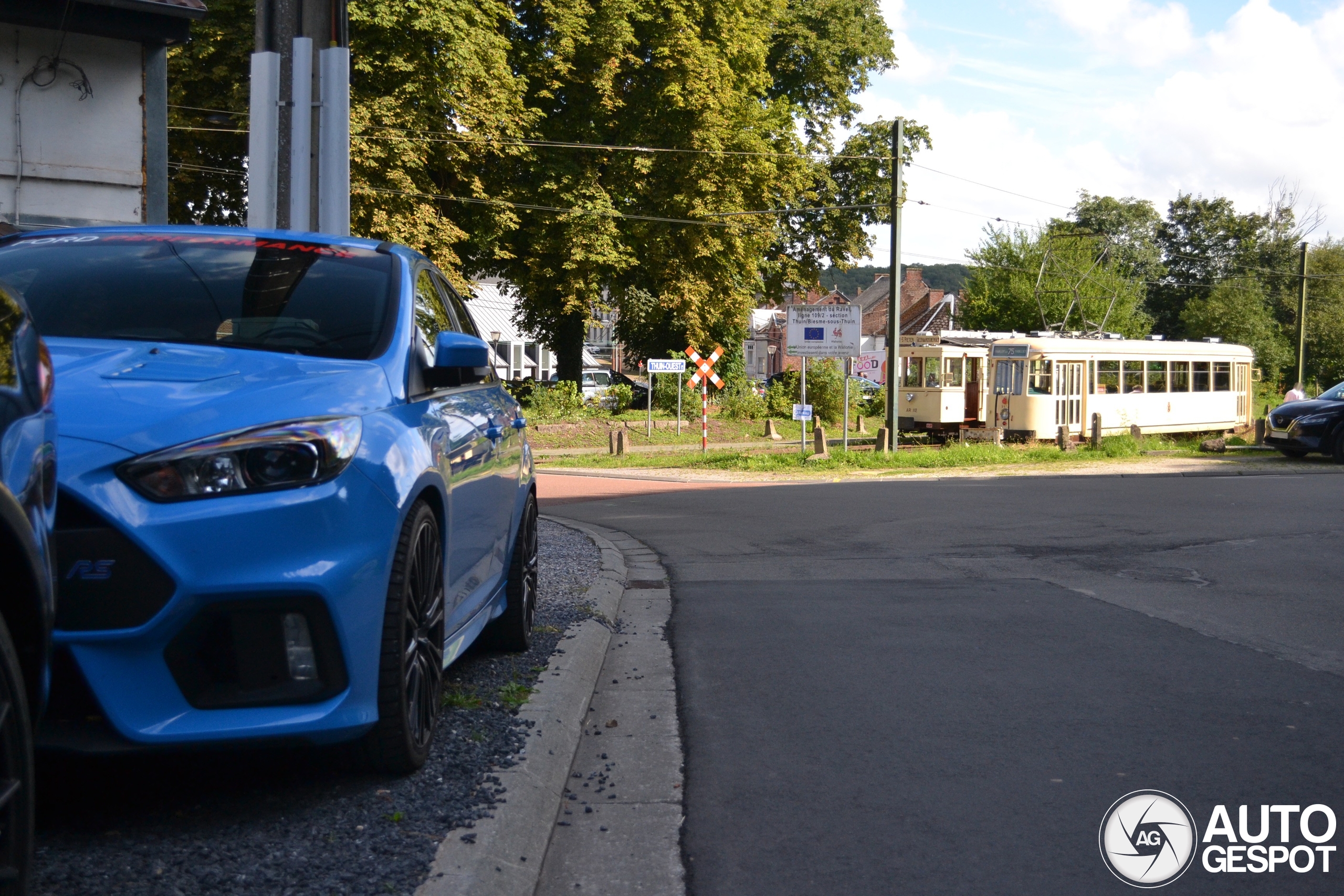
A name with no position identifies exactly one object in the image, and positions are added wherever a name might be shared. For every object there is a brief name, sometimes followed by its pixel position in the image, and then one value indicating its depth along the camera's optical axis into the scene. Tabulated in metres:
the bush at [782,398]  41.09
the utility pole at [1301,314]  47.33
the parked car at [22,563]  2.29
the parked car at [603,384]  44.16
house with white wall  13.00
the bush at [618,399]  39.56
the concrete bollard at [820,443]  27.84
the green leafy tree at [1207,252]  83.38
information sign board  27.77
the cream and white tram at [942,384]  34.03
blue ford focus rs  3.24
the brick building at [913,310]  101.81
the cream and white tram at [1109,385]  32.78
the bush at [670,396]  38.81
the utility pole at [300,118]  8.81
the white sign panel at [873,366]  46.69
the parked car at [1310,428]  26.67
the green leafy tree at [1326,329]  67.62
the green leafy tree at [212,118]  28.98
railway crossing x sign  32.12
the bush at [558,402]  36.12
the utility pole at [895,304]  29.03
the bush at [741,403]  39.88
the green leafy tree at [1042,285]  68.62
